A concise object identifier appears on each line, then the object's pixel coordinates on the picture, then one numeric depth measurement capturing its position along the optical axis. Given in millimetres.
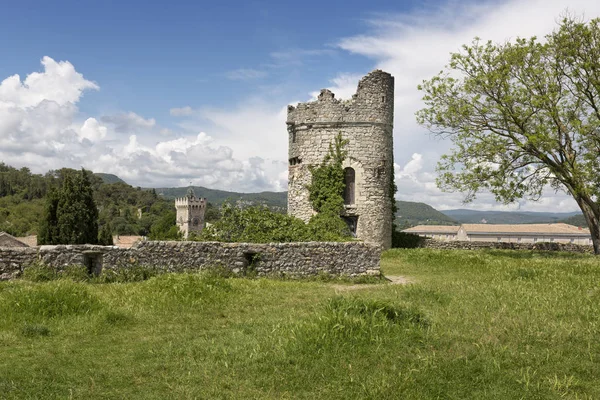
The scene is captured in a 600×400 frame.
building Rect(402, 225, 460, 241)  115012
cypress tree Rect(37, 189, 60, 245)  44375
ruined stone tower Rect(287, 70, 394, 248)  21172
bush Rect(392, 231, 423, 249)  25906
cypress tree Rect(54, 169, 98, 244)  44219
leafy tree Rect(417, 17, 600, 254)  18875
